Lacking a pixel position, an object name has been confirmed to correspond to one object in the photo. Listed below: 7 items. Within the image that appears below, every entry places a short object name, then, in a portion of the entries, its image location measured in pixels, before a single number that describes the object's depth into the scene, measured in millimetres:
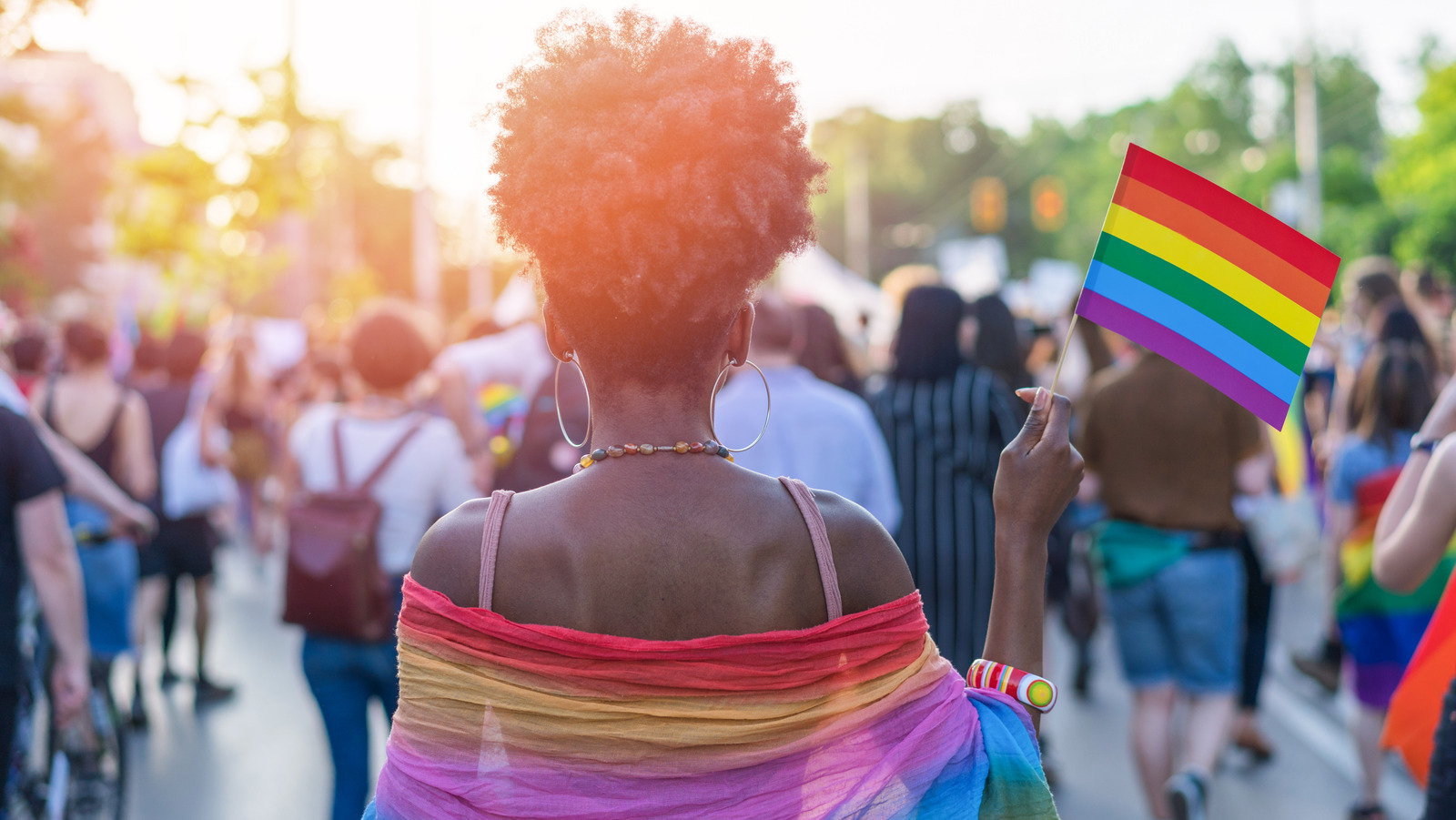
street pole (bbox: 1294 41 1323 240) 29234
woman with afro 1736
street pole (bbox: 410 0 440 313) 23750
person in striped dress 4922
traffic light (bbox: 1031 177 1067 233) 27781
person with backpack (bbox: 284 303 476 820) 4281
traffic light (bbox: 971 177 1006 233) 31234
